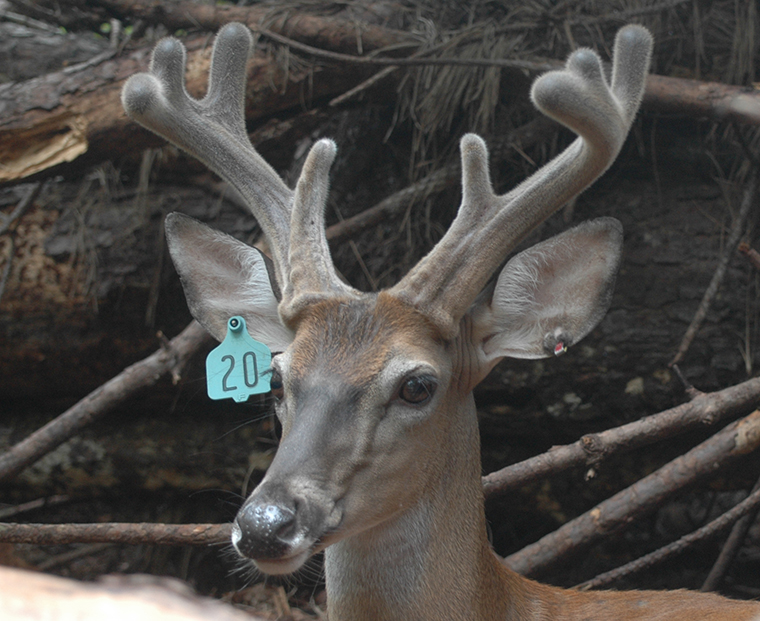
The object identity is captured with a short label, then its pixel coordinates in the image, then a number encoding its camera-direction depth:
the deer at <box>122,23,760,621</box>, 4.14
